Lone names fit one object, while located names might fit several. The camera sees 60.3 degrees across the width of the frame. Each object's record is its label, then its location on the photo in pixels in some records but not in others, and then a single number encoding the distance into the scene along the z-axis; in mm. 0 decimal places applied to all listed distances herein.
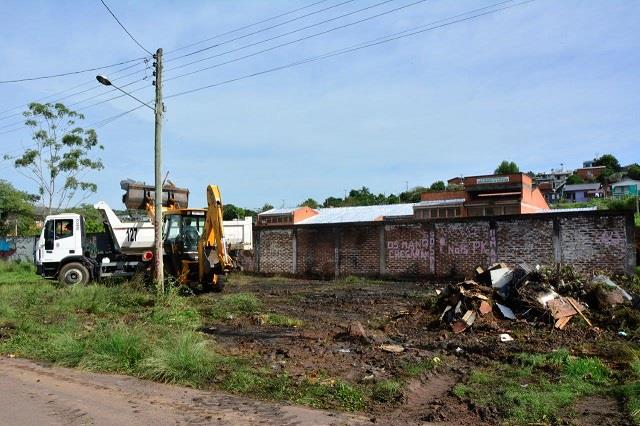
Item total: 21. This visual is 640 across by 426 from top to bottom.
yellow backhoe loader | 17516
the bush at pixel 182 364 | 7723
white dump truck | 20953
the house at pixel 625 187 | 92375
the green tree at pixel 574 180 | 112125
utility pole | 16275
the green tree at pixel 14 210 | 44562
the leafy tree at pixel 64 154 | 34719
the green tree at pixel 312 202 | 92525
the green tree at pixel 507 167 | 83562
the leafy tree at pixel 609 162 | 131475
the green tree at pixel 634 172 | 103906
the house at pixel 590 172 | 121188
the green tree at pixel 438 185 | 92000
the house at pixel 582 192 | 98644
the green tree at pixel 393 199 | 78412
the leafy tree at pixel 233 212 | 67238
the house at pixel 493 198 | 39500
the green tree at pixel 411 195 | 78562
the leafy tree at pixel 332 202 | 88950
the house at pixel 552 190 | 90919
